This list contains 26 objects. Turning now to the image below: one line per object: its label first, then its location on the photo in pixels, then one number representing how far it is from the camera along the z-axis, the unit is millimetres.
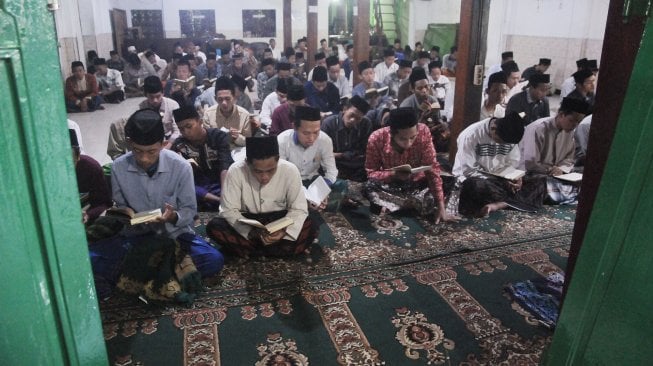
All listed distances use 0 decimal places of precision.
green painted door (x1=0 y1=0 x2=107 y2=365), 1007
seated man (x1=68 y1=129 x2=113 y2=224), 3629
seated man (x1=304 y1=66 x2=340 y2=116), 7285
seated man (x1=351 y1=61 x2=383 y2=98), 7816
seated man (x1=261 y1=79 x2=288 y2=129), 6914
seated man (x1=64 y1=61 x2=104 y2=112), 9680
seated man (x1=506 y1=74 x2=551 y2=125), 6219
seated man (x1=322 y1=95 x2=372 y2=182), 5609
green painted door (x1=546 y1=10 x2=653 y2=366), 1151
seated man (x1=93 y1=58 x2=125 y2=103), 10758
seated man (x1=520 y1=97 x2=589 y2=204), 4770
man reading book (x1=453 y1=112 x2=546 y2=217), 4582
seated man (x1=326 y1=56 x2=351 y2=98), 8516
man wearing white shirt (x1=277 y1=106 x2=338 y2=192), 4637
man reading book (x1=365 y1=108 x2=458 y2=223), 4336
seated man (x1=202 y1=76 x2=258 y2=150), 5641
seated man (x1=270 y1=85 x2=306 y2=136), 5789
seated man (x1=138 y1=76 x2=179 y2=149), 5686
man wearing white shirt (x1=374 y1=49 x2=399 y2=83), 10072
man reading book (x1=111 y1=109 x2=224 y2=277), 3209
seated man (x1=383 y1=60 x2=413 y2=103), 8109
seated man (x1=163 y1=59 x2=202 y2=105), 7141
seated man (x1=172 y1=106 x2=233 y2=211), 4641
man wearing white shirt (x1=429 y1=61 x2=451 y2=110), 8281
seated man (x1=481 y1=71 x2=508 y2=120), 5918
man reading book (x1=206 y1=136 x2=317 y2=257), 3514
